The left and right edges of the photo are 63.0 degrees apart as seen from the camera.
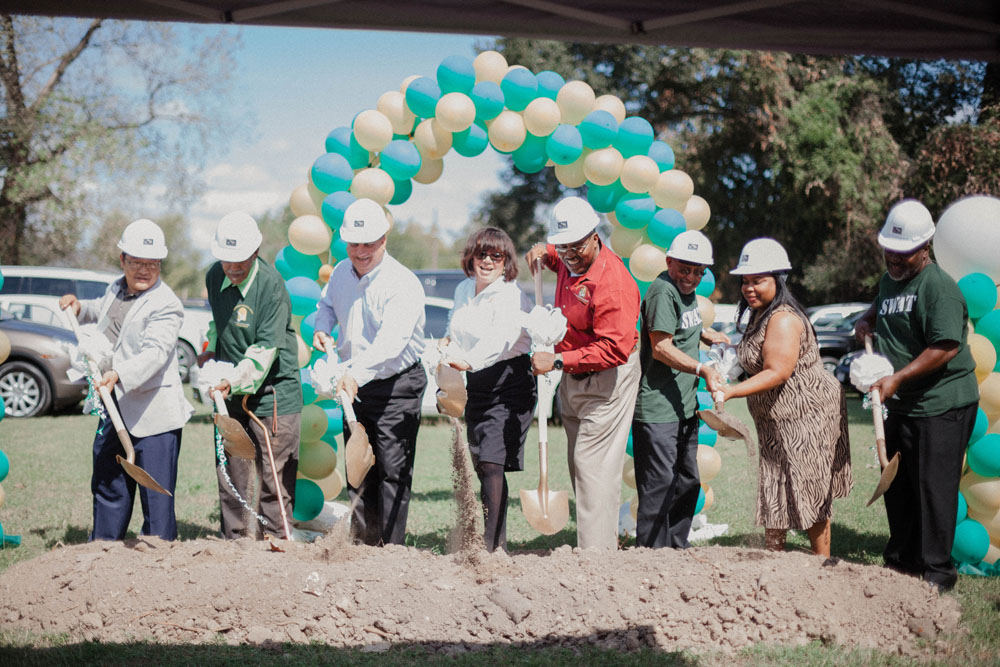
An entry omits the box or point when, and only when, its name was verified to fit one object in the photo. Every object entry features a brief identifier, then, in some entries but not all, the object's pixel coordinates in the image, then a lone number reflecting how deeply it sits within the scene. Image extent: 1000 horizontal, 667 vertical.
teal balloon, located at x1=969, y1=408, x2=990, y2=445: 4.73
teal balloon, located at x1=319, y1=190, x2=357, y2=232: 5.25
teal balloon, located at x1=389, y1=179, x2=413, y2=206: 5.64
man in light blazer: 4.34
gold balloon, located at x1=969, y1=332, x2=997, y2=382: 4.67
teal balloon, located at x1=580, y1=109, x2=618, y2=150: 5.47
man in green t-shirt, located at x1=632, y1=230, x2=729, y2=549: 4.50
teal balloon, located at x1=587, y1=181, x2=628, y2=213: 5.66
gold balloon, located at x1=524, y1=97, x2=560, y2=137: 5.44
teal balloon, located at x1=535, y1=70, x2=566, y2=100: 5.62
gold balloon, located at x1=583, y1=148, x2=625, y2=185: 5.48
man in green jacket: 4.51
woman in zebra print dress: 4.00
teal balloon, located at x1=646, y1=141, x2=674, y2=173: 5.69
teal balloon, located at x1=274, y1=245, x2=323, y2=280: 5.60
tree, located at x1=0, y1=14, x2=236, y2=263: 17.30
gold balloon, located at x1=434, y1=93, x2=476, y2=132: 5.35
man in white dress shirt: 4.35
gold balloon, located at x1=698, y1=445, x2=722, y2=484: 5.46
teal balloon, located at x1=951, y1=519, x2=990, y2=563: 4.59
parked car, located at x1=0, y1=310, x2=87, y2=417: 10.55
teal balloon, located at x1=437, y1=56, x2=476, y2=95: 5.41
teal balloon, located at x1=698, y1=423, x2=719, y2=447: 5.67
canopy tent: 2.82
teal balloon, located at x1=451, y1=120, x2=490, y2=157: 5.61
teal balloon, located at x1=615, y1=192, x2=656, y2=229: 5.50
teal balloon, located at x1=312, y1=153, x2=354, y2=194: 5.39
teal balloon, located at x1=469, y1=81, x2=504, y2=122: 5.43
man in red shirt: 4.04
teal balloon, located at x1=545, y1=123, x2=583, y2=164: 5.47
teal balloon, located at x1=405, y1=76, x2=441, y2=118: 5.46
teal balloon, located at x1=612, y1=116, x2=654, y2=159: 5.54
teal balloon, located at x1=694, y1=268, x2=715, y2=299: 5.58
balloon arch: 5.43
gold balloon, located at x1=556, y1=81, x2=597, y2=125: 5.52
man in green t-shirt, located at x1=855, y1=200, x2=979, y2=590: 3.97
